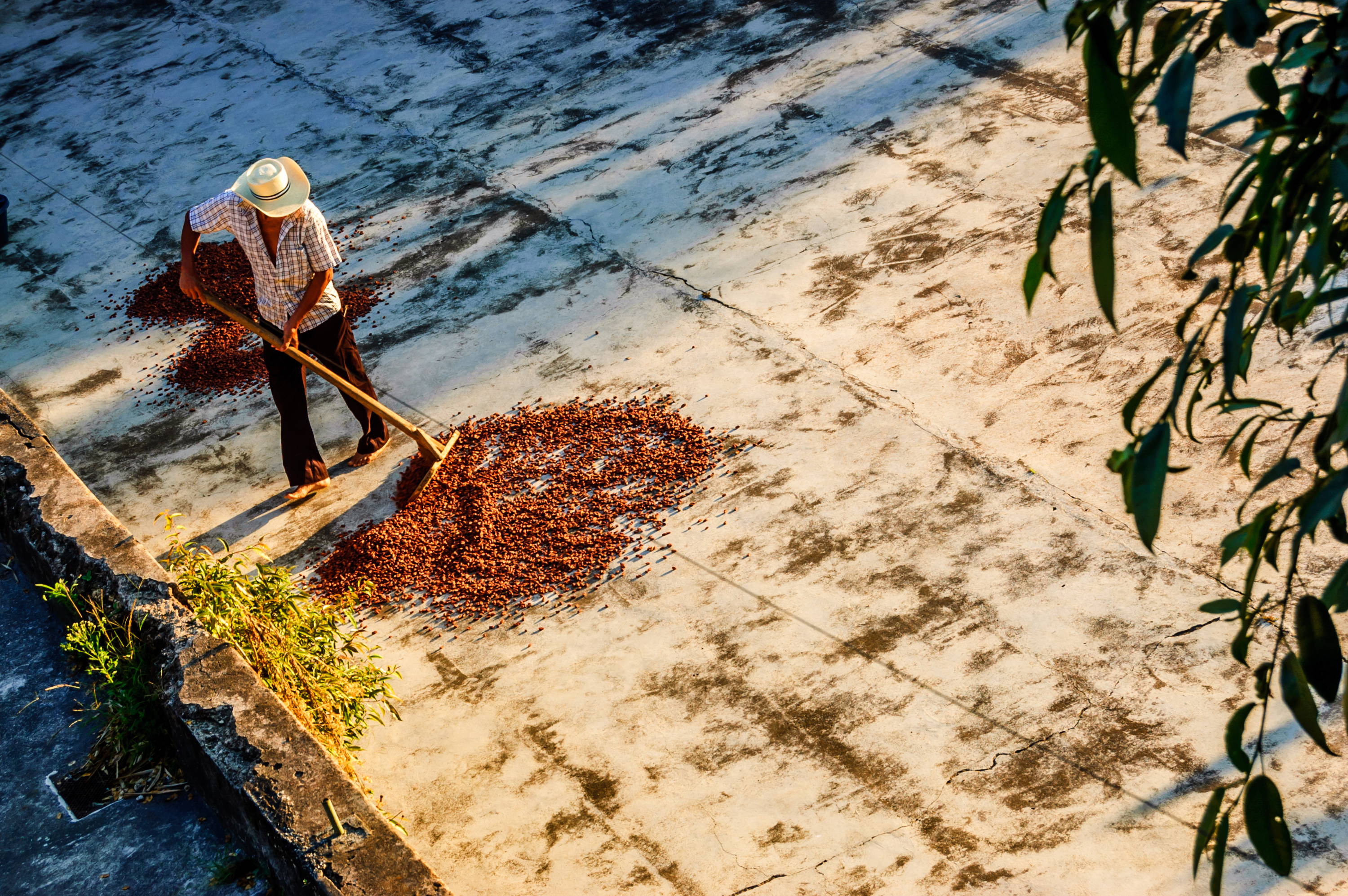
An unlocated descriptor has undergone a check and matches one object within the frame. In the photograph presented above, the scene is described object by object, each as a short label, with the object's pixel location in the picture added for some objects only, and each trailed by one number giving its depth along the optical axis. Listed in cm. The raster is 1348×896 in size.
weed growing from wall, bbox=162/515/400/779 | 833
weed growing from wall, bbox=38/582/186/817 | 784
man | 1079
